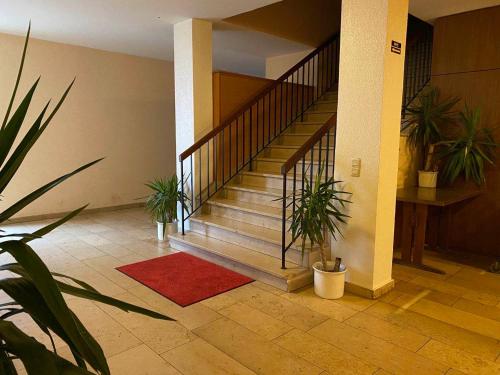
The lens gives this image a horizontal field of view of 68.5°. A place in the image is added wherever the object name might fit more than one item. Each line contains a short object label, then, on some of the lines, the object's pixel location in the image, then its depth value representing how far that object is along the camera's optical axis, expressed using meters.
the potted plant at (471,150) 4.05
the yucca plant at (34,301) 0.73
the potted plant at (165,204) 4.57
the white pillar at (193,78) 4.60
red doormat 3.17
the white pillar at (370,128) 2.89
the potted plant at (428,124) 4.27
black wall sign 2.91
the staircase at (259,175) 3.50
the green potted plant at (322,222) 2.96
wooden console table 3.73
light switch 3.07
